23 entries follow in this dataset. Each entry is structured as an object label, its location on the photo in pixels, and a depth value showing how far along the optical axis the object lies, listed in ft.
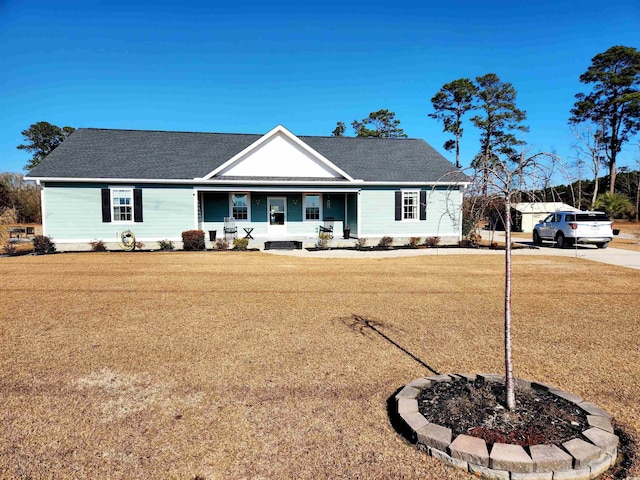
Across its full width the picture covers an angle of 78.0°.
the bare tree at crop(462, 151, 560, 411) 11.09
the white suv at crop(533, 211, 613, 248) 54.60
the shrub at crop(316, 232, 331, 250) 57.62
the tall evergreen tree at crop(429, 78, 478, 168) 125.18
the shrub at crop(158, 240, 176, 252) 56.29
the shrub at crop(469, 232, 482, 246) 62.80
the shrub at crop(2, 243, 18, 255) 50.98
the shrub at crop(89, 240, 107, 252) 54.19
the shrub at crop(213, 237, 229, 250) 56.65
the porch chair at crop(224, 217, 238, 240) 61.49
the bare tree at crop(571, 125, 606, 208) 134.72
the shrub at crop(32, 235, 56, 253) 51.08
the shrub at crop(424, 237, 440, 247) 62.44
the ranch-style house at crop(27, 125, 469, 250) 55.72
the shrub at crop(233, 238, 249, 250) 55.98
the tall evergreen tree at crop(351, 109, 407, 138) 150.30
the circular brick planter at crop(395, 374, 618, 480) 8.71
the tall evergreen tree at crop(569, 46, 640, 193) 125.49
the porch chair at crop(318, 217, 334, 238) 63.26
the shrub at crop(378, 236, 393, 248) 60.31
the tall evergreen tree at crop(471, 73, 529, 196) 121.29
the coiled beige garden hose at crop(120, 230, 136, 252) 55.47
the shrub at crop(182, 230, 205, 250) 54.95
